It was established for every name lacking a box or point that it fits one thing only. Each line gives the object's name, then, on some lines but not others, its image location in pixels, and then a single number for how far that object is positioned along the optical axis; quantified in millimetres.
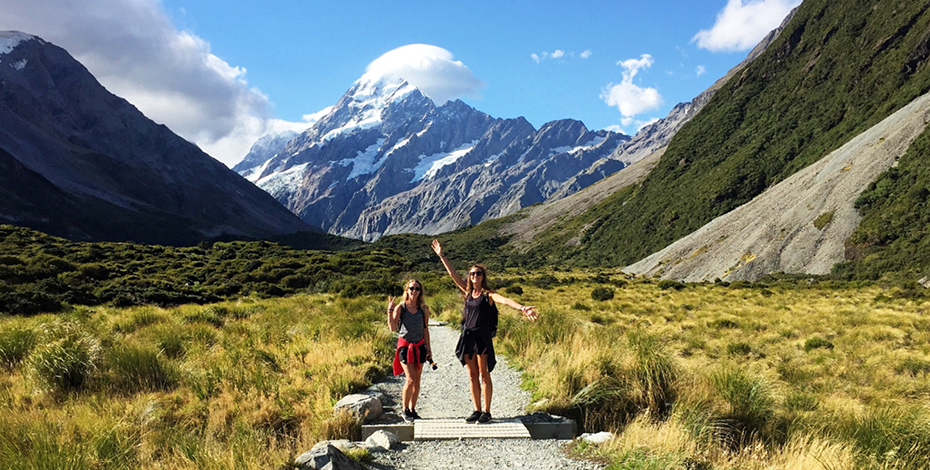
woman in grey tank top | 7215
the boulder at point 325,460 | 4930
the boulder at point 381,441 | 5977
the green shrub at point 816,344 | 15878
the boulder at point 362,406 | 7001
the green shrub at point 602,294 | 33853
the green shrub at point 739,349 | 15795
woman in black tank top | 6777
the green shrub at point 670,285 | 41031
